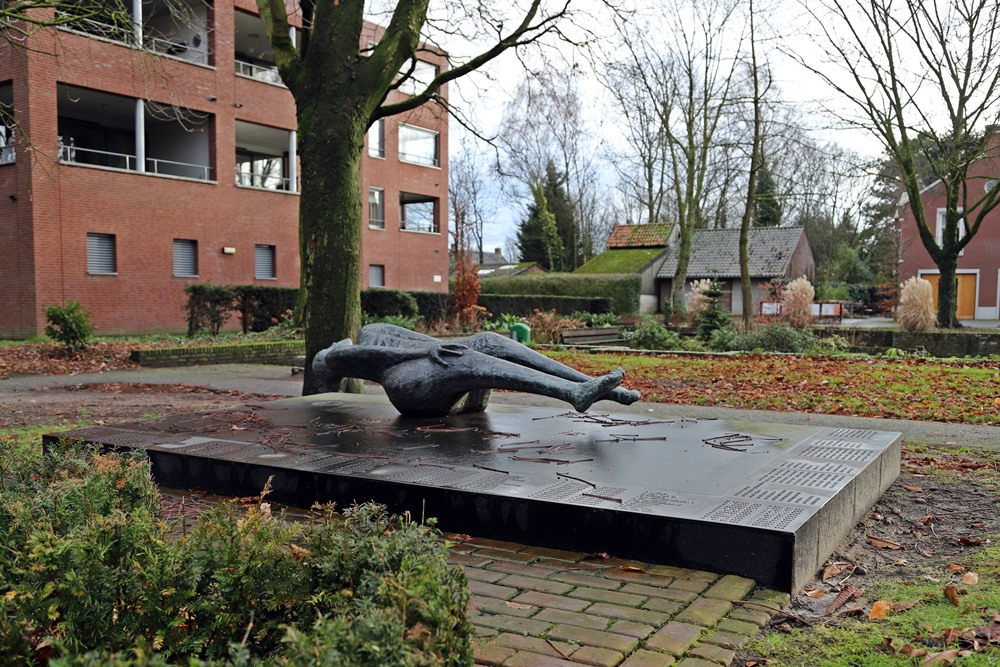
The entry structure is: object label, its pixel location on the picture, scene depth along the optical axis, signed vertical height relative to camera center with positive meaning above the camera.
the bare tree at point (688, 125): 30.41 +6.35
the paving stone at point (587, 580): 3.92 -1.34
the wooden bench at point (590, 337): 23.45 -1.19
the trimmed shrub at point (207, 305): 21.64 -0.24
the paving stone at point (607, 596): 3.69 -1.33
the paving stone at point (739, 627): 3.41 -1.35
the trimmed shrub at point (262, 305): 22.75 -0.26
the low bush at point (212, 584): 2.47 -0.89
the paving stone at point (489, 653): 3.06 -1.31
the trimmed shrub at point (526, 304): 35.06 -0.39
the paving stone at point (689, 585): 3.87 -1.33
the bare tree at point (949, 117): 24.39 +5.20
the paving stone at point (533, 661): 3.03 -1.31
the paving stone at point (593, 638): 3.19 -1.31
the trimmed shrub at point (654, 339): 21.48 -1.15
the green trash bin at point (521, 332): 22.78 -1.02
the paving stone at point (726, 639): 3.27 -1.34
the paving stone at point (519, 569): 4.12 -1.35
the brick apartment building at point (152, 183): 23.92 +3.59
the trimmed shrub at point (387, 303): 26.27 -0.25
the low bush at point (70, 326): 17.03 -0.61
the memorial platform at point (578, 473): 4.16 -1.08
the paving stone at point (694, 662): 3.06 -1.33
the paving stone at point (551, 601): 3.64 -1.33
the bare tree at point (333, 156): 10.61 +1.74
